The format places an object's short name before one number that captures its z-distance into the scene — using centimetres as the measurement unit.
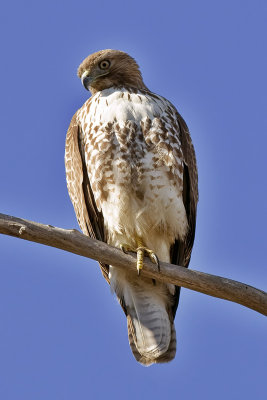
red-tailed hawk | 1275
